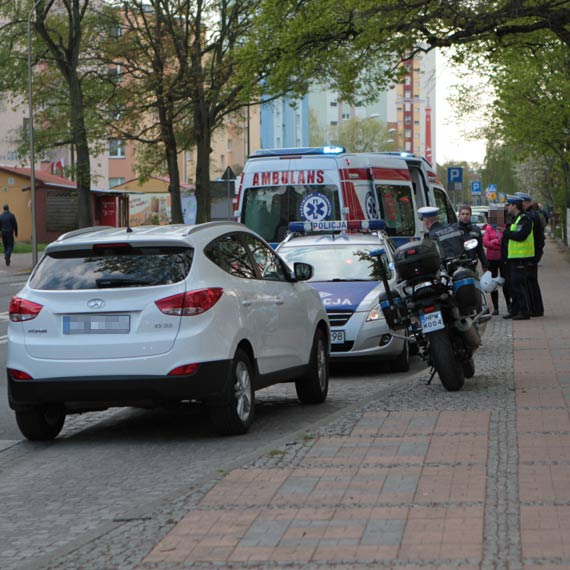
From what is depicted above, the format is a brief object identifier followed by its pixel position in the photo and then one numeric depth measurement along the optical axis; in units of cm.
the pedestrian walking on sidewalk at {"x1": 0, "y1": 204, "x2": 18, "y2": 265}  4344
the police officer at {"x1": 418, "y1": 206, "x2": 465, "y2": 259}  1571
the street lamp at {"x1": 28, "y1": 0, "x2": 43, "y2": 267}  3884
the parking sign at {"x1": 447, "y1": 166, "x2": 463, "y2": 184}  4095
